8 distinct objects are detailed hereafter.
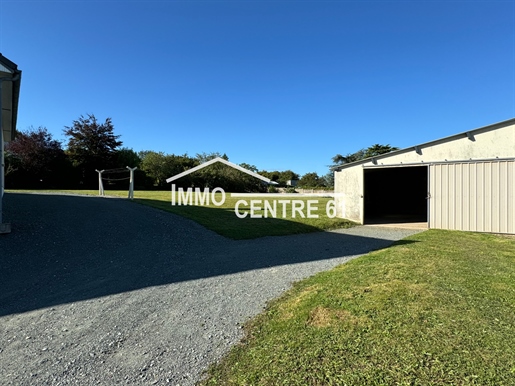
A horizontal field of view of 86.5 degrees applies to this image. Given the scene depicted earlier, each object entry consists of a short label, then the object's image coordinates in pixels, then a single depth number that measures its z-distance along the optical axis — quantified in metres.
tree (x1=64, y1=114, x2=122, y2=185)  28.41
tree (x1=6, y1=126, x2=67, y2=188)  23.72
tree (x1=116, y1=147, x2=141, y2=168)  31.83
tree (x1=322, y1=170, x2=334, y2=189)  45.81
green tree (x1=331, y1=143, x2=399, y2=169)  40.81
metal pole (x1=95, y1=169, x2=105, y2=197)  18.05
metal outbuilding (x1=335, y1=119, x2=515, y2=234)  8.21
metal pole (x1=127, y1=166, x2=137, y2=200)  15.33
